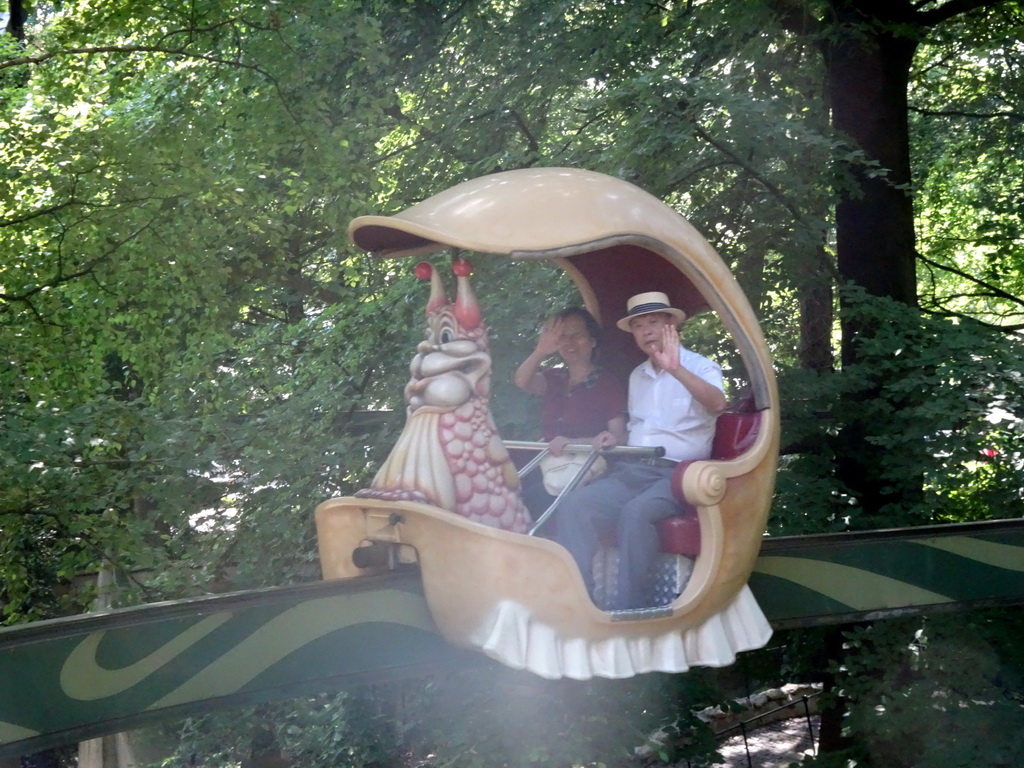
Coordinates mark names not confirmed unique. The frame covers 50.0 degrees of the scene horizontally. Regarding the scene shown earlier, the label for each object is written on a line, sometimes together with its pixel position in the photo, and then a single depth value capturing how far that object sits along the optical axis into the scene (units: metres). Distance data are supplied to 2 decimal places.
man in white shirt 3.60
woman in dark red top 4.03
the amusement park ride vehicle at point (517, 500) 3.23
